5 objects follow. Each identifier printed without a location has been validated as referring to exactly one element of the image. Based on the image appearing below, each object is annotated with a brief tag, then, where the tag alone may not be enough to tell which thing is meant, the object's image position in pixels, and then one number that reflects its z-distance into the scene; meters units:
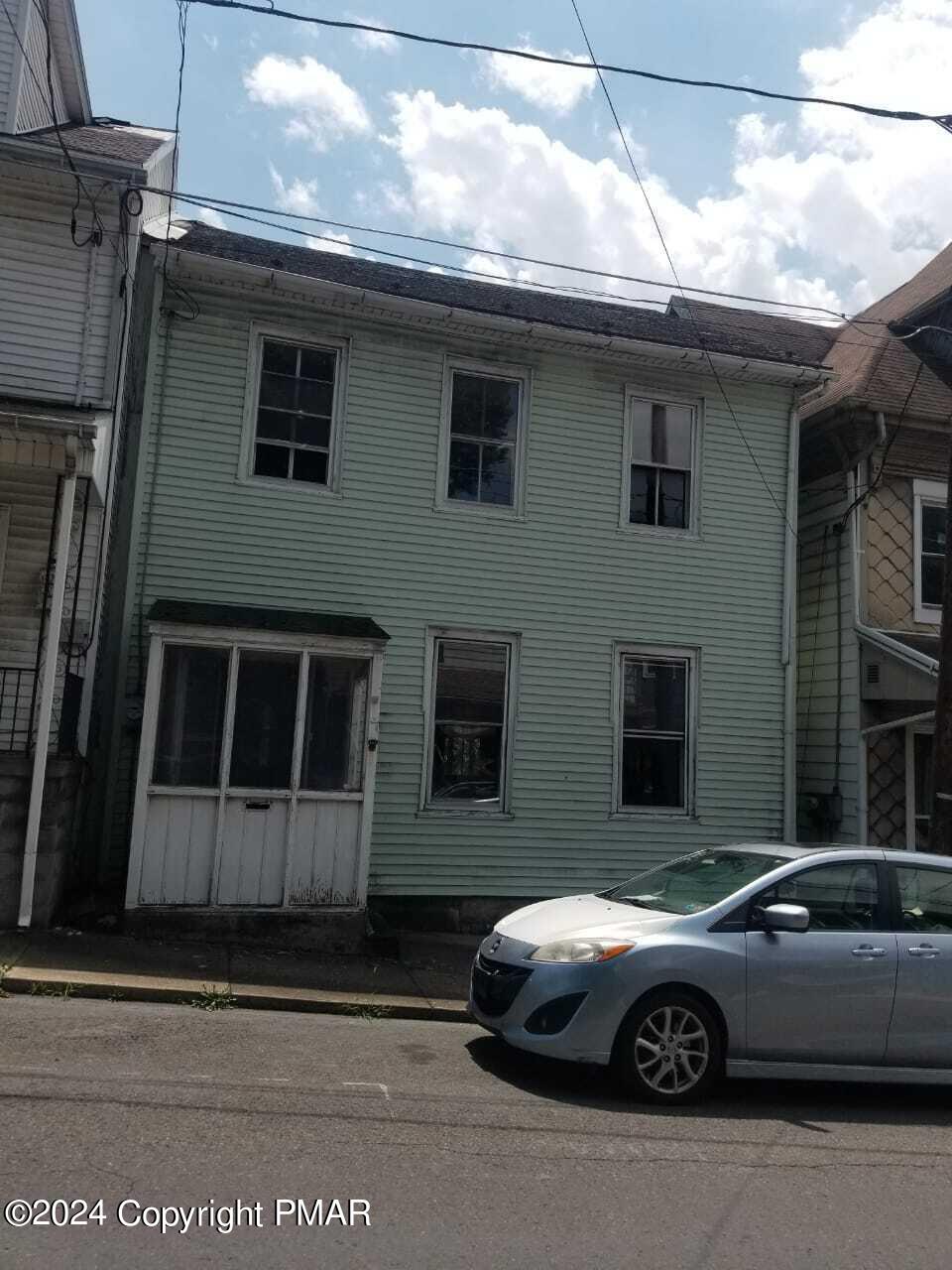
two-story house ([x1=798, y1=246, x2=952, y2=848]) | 12.70
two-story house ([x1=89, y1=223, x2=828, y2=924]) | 10.13
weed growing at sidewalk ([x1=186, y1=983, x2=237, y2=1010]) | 7.68
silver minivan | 6.03
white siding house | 9.92
